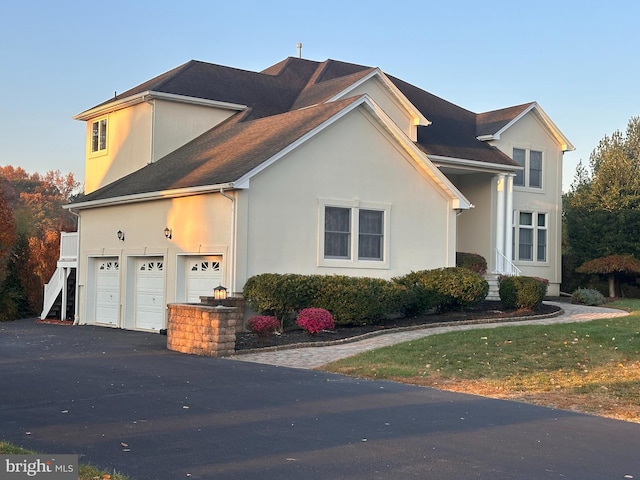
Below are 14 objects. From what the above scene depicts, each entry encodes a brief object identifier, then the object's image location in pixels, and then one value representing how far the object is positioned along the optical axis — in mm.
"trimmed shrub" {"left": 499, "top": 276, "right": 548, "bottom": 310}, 23703
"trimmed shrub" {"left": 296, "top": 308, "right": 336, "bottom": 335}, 18859
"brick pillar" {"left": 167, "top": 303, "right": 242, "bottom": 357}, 16219
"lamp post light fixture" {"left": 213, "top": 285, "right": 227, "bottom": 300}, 19125
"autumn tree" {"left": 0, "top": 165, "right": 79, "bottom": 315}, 31094
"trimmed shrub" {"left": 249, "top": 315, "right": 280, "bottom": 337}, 18203
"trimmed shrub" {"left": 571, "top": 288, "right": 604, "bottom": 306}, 28844
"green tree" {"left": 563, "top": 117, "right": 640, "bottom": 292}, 34625
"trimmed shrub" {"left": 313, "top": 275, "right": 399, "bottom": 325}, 20438
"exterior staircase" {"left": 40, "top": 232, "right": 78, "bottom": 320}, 28047
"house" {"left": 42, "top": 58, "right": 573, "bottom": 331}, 21422
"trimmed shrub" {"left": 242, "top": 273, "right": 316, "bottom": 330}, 19859
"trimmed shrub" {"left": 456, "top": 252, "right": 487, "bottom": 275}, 28281
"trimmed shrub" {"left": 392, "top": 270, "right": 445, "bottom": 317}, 21953
